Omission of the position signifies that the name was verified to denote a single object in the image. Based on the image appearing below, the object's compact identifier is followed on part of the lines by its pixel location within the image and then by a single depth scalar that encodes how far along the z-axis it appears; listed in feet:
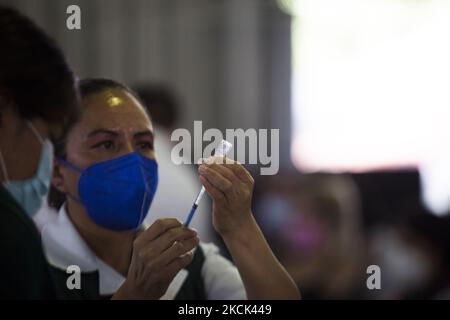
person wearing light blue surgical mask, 8.46
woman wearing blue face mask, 8.45
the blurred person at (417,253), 10.61
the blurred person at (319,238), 10.31
